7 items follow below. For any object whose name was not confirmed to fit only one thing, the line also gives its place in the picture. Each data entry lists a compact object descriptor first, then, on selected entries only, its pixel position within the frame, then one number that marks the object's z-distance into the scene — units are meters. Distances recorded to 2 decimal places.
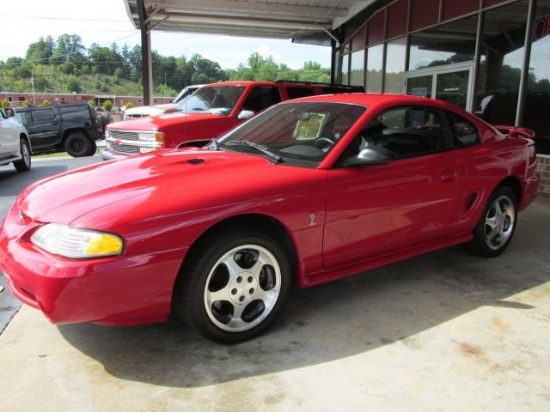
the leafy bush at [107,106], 80.24
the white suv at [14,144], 9.48
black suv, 15.13
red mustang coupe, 2.59
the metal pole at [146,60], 13.39
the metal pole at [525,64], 8.10
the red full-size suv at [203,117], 7.32
